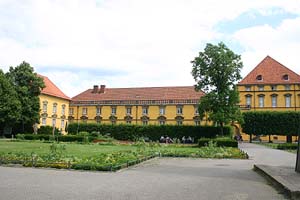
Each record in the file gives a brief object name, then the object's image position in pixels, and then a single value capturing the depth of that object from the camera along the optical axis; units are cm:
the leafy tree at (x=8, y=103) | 3761
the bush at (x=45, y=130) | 4234
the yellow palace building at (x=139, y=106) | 5202
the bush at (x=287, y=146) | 2570
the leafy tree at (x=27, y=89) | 4040
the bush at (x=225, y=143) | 2521
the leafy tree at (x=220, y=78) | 3200
